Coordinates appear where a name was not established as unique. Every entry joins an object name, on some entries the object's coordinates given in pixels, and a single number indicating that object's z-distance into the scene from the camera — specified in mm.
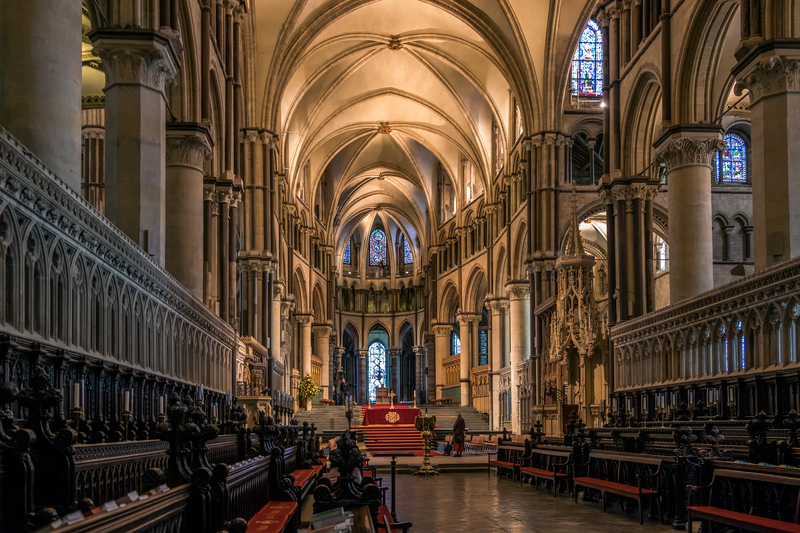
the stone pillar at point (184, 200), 14844
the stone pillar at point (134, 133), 11273
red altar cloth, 29844
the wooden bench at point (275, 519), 5134
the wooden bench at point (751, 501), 5907
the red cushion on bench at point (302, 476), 8578
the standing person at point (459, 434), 23391
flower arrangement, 38781
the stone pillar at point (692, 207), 15812
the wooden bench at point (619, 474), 8980
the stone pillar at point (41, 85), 7758
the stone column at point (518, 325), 32094
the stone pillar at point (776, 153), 11734
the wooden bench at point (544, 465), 12515
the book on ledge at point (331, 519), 3559
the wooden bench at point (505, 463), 15850
